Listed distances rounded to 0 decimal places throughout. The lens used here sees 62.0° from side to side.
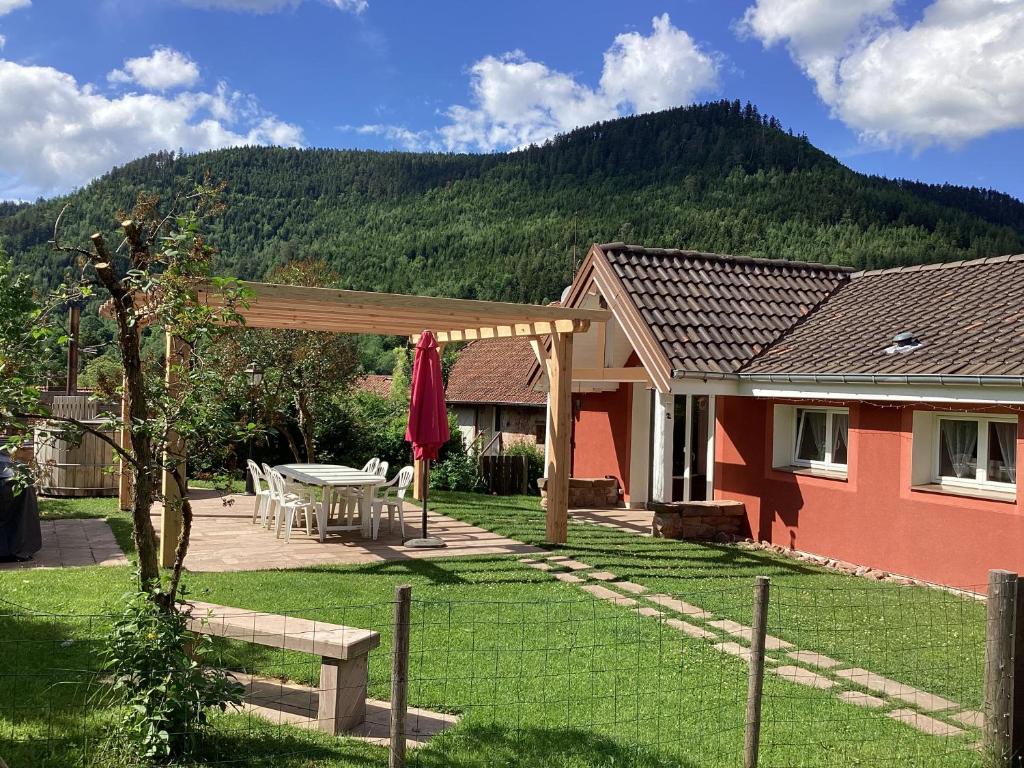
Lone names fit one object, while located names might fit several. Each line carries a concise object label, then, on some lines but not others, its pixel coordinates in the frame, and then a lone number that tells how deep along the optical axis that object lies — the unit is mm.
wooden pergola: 9492
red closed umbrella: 11000
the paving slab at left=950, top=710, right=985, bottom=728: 5082
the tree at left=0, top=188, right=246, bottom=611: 4047
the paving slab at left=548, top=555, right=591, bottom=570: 9752
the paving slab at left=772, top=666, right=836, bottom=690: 5770
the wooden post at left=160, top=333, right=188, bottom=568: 8848
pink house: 9234
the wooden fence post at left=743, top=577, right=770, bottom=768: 4129
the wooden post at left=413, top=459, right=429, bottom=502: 15983
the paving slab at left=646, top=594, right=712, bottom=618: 7613
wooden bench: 4734
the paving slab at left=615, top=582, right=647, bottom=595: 8500
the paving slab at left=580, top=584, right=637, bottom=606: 8008
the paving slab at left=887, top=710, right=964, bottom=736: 4945
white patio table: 11117
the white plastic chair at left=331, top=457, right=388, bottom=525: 11477
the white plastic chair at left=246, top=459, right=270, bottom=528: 12062
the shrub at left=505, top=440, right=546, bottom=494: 19531
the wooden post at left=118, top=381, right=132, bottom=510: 12794
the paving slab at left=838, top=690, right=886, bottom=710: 5398
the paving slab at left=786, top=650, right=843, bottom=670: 6227
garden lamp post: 15131
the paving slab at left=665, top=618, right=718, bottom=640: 6897
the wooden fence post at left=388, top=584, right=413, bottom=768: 3857
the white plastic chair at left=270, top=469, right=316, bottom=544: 10797
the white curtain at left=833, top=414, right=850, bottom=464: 11211
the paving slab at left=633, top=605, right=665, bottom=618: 7510
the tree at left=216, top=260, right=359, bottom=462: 18219
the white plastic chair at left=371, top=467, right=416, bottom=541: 11375
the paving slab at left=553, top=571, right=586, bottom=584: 9008
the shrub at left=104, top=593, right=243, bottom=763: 3955
